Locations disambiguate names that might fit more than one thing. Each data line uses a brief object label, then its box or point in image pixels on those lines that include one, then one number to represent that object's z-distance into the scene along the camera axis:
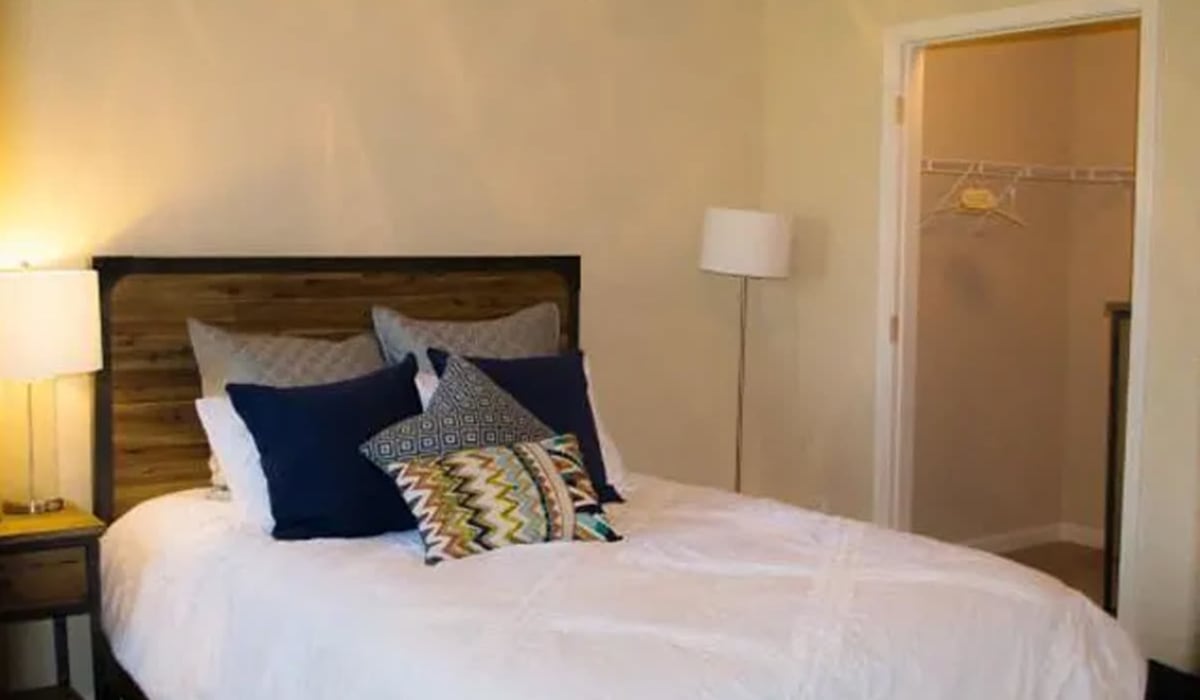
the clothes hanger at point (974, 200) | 5.43
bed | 2.33
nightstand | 3.24
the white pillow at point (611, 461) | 3.75
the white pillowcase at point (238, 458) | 3.27
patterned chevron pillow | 3.02
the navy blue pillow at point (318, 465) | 3.17
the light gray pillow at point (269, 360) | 3.54
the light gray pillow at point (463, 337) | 3.82
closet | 5.47
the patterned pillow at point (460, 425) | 3.21
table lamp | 3.21
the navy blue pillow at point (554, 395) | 3.59
